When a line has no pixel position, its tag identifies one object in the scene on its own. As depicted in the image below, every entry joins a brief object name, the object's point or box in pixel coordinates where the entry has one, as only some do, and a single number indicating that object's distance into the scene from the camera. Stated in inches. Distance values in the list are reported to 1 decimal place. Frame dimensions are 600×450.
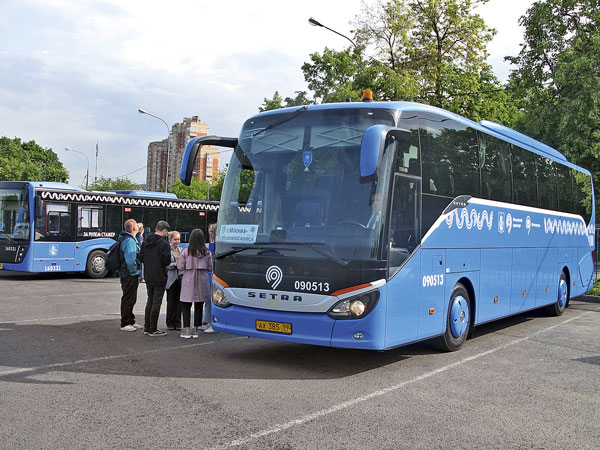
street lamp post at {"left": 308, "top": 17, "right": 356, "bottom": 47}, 844.0
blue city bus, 749.3
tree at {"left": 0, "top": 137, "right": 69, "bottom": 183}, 2225.6
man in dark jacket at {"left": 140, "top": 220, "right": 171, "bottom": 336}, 380.5
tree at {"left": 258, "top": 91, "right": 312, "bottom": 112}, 1433.7
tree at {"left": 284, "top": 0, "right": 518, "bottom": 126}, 1061.1
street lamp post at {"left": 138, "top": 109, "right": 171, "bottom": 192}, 1549.7
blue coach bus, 273.4
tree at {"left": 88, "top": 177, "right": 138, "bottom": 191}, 2416.3
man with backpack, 388.8
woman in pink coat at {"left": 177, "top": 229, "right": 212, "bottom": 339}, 373.7
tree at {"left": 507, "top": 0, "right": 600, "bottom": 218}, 915.4
